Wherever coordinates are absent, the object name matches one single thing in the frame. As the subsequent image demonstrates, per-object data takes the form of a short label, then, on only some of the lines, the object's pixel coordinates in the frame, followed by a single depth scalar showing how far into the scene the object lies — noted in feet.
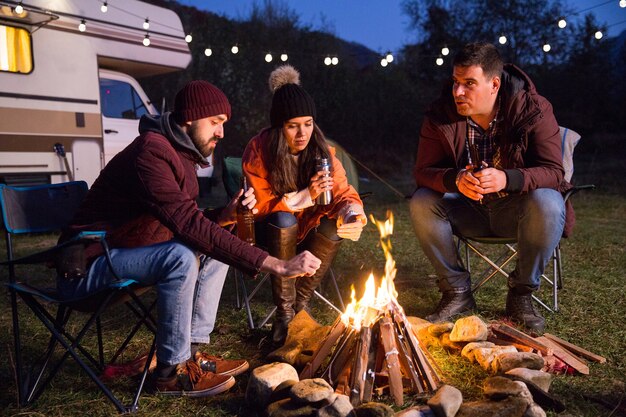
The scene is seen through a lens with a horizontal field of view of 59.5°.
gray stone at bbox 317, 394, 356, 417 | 6.15
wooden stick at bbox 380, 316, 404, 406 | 7.06
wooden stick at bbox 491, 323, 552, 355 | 8.11
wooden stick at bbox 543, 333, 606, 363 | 8.39
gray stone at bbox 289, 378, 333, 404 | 6.38
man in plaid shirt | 9.40
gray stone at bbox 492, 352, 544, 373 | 7.30
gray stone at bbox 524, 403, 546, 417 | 6.23
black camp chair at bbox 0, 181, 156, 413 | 6.82
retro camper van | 20.03
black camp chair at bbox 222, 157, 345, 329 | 12.01
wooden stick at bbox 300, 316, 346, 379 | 7.57
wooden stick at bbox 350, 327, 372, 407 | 6.93
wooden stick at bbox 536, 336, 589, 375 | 7.91
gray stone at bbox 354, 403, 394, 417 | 6.16
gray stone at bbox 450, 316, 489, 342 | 8.42
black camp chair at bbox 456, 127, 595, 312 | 10.47
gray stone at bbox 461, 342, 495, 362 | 8.24
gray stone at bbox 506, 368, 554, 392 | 6.92
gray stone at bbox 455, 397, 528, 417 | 6.20
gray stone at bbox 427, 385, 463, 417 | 6.22
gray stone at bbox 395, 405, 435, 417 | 6.24
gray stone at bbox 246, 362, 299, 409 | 7.00
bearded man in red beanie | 6.98
